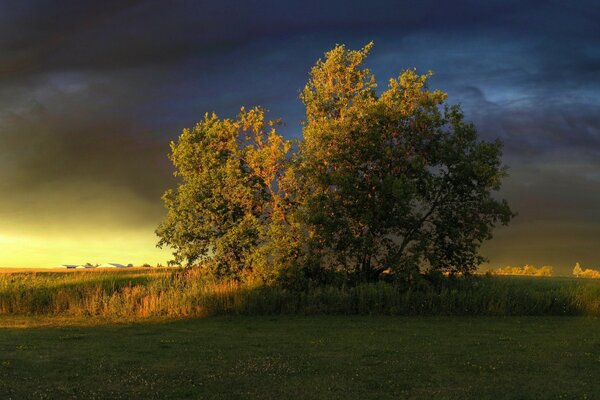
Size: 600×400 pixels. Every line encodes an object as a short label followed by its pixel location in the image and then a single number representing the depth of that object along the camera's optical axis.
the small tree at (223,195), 38.22
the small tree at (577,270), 69.88
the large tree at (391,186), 34.62
